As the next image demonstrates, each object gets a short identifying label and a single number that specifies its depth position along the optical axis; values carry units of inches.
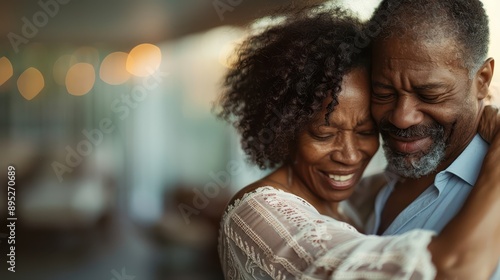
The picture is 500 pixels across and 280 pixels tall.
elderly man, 65.8
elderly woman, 52.9
